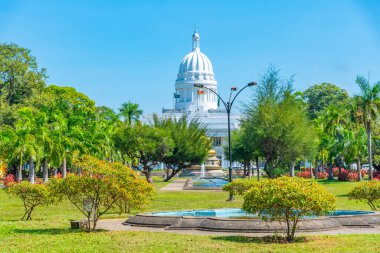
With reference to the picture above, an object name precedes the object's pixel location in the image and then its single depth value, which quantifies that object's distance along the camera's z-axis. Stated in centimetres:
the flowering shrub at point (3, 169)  6039
